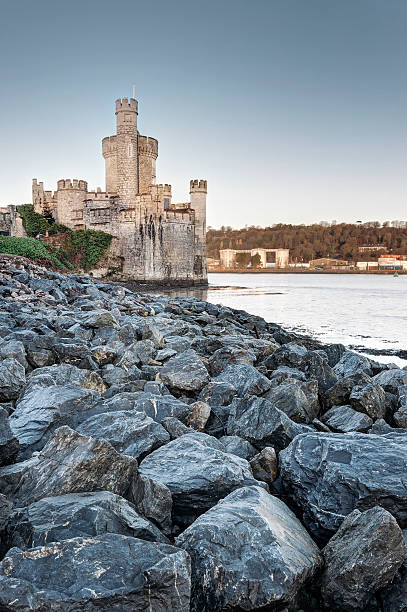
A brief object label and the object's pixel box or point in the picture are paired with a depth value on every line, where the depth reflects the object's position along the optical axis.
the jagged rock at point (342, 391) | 4.03
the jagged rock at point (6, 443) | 2.29
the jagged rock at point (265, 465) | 2.52
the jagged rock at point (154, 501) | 2.04
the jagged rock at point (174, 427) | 2.87
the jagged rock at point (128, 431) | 2.59
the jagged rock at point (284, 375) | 4.39
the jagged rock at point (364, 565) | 1.69
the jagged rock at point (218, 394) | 3.64
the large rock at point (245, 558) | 1.58
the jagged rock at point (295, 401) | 3.52
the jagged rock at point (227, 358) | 4.89
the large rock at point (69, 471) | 2.03
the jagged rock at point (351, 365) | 5.31
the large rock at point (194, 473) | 2.16
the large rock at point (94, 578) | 1.37
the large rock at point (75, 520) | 1.72
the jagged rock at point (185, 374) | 4.00
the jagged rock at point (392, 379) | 4.56
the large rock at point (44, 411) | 2.67
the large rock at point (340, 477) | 2.09
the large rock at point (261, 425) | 2.87
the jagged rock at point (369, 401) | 3.74
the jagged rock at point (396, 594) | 1.67
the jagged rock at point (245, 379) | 3.82
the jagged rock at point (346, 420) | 3.43
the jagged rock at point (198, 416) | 3.21
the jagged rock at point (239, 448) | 2.77
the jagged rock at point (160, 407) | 3.17
